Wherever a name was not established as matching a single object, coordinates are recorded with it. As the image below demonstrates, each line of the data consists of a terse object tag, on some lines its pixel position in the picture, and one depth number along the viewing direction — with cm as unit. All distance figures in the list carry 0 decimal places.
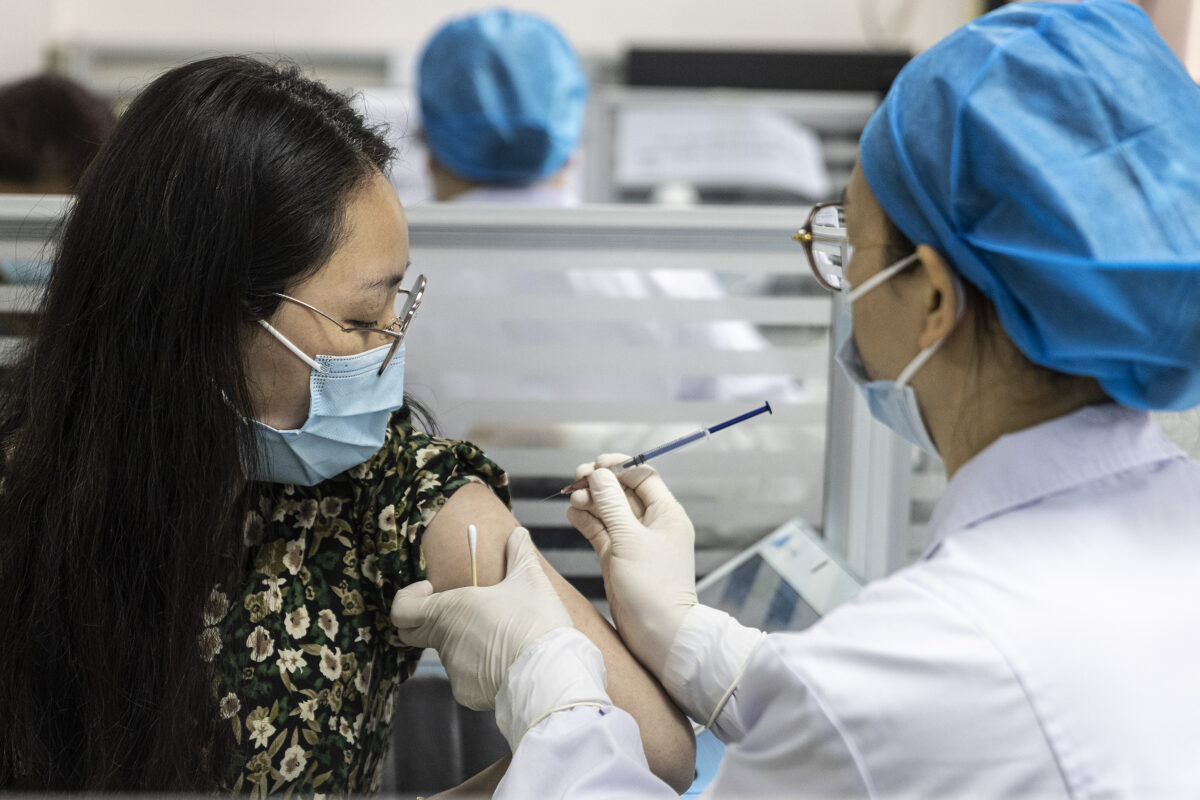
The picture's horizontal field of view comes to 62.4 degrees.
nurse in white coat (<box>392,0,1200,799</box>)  67
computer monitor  145
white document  356
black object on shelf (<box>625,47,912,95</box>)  367
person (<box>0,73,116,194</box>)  192
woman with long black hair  107
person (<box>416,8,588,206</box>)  272
